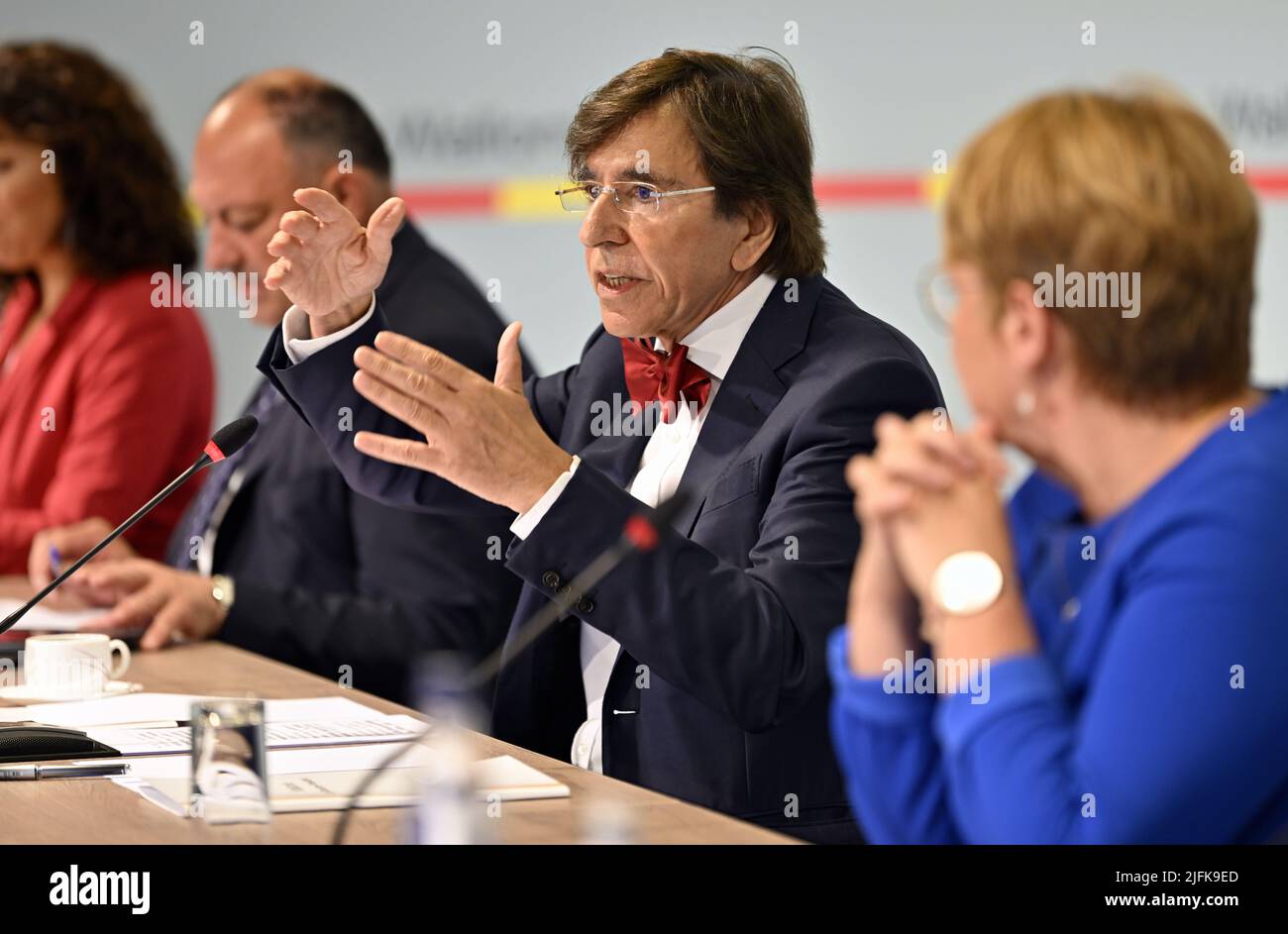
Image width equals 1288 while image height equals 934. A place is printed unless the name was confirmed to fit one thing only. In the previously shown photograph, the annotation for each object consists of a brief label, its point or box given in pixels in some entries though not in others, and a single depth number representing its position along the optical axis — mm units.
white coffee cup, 5363
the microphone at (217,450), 5192
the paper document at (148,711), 5241
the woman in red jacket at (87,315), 6202
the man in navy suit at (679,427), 5100
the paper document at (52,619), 5669
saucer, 5352
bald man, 5727
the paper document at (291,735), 5126
